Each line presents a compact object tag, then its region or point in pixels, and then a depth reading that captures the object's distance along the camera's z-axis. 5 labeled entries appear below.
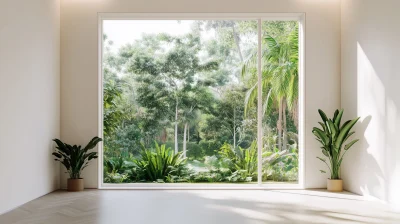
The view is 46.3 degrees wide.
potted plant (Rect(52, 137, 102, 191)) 6.93
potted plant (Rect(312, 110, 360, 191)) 6.95
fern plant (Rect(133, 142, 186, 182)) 7.50
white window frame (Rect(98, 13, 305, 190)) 7.41
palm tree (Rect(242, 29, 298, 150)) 7.57
